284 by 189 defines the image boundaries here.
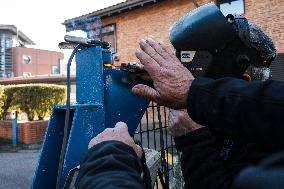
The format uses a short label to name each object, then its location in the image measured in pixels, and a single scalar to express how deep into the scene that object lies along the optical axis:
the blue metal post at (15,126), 7.42
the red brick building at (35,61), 31.68
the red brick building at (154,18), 8.40
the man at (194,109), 0.63
